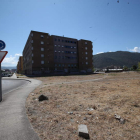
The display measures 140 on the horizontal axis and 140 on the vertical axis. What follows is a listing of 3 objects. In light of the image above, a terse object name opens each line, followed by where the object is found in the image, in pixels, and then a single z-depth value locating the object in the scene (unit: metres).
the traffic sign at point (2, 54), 6.62
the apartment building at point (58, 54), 51.38
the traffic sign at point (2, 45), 6.54
